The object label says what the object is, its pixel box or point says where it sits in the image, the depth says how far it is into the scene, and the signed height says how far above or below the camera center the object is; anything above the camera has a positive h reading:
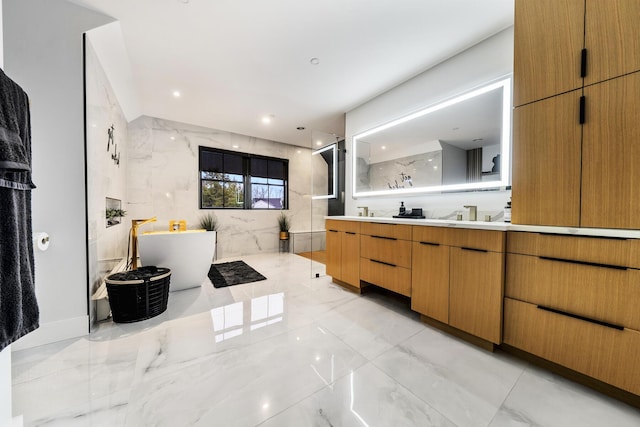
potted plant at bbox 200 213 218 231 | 4.40 -0.23
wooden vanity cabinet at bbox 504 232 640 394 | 1.14 -0.51
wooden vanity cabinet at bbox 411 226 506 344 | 1.54 -0.50
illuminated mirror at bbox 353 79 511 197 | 2.00 +0.67
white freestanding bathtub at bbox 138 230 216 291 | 2.48 -0.49
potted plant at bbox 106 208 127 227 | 2.58 -0.06
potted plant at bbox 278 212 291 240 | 5.20 -0.35
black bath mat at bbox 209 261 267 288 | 3.16 -0.96
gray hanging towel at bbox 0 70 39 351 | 0.78 -0.06
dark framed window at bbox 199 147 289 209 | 4.57 +0.63
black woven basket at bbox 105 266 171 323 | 1.96 -0.74
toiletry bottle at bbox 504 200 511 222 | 1.79 -0.02
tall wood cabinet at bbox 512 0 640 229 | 1.20 +0.57
